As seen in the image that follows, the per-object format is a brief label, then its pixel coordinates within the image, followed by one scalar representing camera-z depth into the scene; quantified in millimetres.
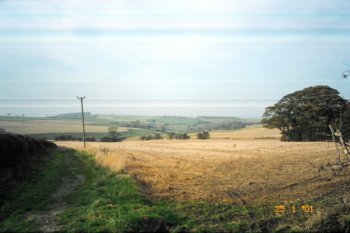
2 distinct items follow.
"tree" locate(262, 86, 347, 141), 62250
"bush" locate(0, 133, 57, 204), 17375
